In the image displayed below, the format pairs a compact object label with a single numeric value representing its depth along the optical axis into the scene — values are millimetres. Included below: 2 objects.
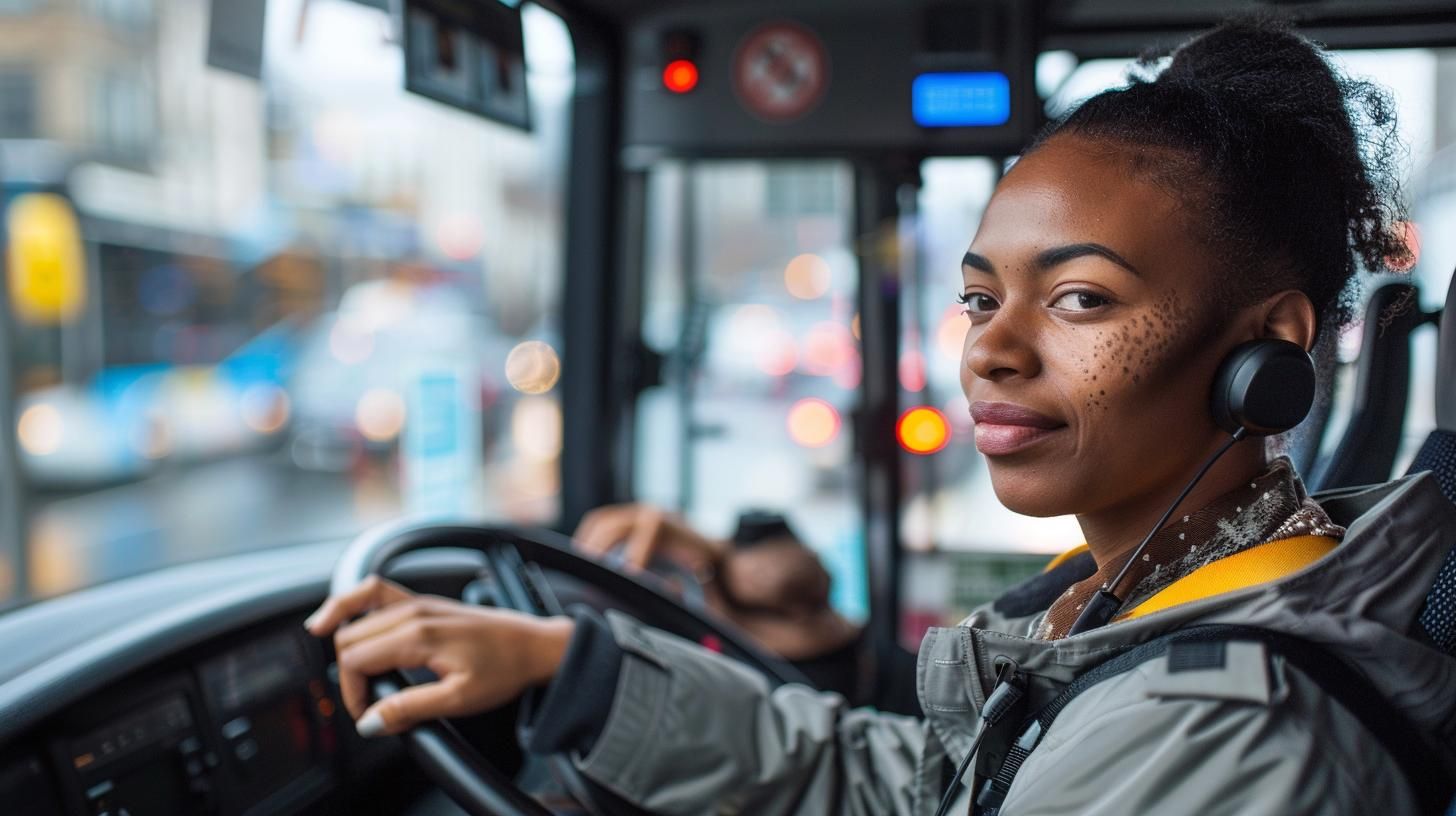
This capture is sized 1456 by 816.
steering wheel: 997
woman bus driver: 711
